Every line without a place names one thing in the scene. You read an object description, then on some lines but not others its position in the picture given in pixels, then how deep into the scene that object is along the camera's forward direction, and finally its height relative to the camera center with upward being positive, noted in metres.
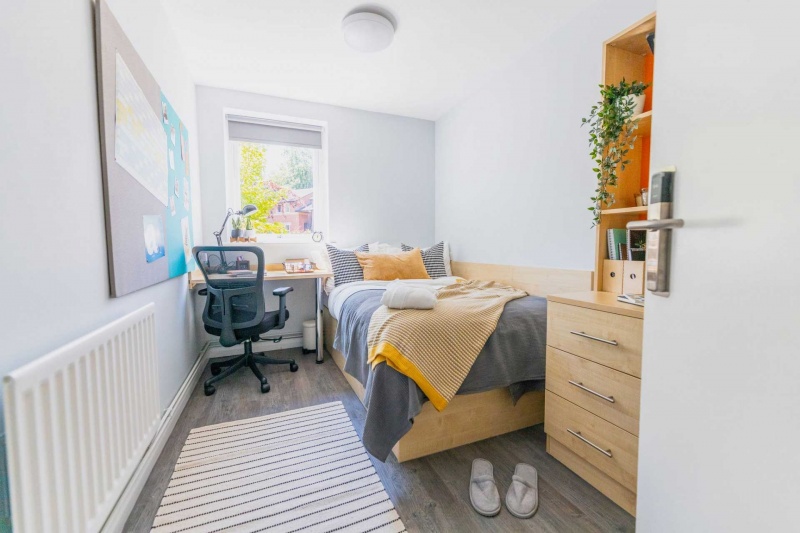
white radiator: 0.62 -0.43
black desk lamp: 2.66 +0.33
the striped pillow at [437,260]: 2.88 -0.10
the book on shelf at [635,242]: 1.40 +0.03
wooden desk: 2.32 -0.21
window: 2.97 +0.74
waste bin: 2.87 -0.78
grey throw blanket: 1.25 -0.54
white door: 0.47 -0.06
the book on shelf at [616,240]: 1.50 +0.04
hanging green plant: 1.40 +0.52
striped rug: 1.13 -0.95
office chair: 2.05 -0.39
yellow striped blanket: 1.29 -0.40
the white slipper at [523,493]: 1.16 -0.94
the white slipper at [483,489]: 1.17 -0.94
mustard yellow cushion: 2.62 -0.14
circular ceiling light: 1.86 +1.32
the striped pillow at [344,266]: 2.61 -0.14
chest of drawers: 1.12 -0.55
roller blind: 2.91 +1.12
